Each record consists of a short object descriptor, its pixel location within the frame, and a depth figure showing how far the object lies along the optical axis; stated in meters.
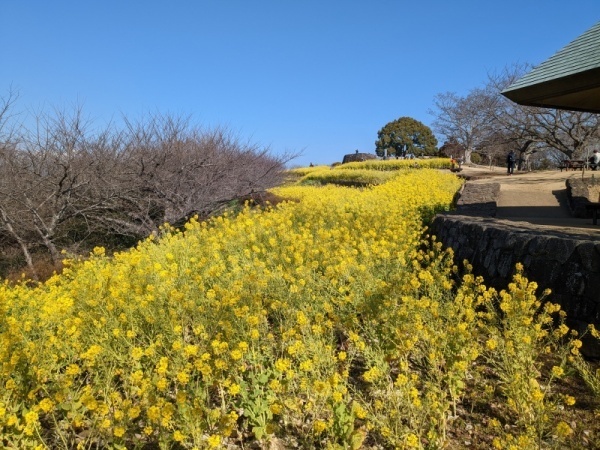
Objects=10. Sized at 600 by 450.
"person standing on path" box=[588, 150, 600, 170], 16.72
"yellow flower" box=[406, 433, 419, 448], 2.14
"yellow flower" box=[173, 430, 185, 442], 2.12
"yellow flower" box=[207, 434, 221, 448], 2.03
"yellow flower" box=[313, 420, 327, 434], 2.14
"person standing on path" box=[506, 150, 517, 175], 20.50
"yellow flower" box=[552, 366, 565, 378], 2.54
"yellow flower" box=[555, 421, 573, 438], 2.03
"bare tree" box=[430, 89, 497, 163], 28.94
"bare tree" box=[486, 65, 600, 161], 19.61
